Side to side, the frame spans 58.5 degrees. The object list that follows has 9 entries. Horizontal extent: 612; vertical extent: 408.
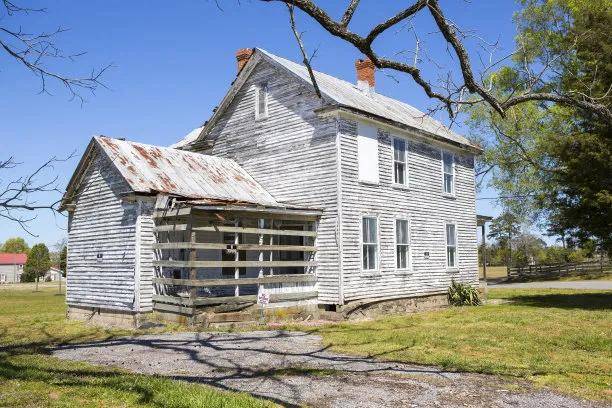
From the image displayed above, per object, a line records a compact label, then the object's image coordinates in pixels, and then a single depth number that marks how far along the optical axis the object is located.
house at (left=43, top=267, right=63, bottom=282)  121.03
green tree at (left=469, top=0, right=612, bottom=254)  19.77
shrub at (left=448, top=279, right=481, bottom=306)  22.58
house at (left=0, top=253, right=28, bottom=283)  118.06
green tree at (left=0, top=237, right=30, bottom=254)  143.50
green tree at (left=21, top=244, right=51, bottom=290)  86.12
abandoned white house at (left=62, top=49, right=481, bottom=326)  16.03
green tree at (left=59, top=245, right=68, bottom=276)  49.23
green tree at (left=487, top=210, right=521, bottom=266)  63.25
